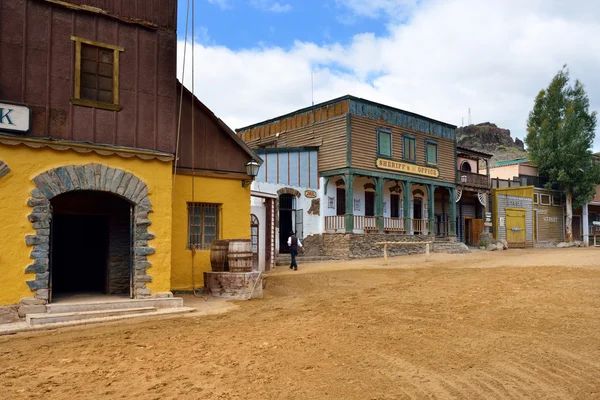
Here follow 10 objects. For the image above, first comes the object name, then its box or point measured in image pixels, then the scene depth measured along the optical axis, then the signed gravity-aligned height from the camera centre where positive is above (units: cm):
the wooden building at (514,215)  3066 +81
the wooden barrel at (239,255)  1053 -57
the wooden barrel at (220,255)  1074 -58
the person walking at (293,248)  1664 -67
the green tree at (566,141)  3238 +577
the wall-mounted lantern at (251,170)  1184 +142
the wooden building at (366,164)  2253 +319
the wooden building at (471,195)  2922 +207
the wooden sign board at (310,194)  2249 +159
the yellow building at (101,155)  808 +139
